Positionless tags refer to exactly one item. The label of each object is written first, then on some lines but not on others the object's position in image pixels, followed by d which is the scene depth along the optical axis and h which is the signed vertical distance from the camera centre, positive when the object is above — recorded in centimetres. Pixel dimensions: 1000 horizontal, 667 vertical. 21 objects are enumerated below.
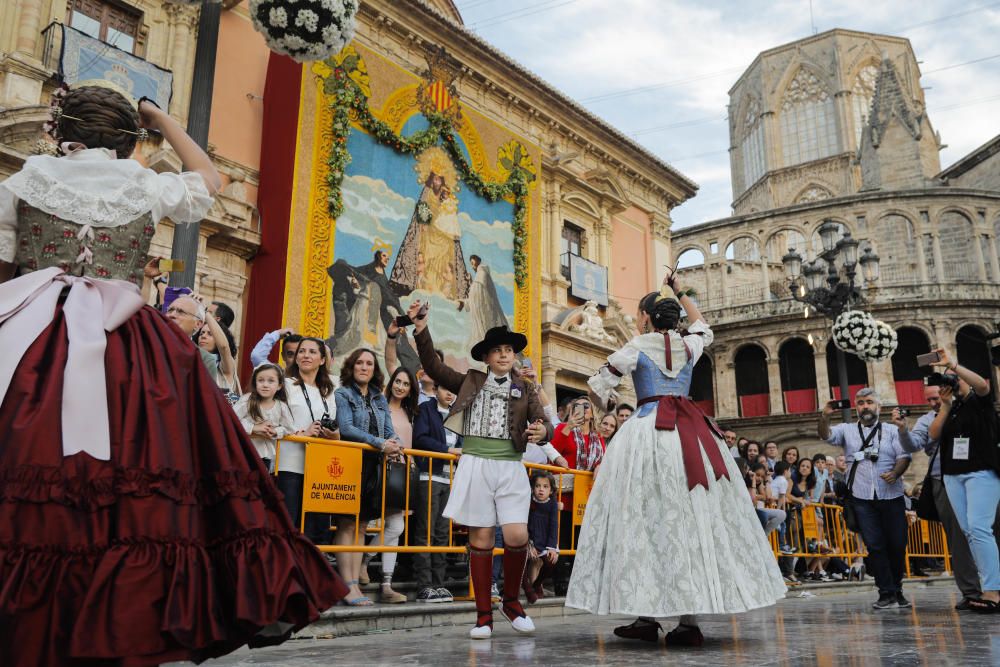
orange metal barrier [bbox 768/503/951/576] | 1084 -25
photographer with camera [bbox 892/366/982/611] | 656 +18
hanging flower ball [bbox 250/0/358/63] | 601 +371
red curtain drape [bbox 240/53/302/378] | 1318 +540
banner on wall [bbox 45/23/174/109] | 1145 +667
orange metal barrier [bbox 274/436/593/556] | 563 -2
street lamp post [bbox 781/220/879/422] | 1322 +413
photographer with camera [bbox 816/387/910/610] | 682 +19
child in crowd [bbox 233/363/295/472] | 553 +79
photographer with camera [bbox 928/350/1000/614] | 621 +46
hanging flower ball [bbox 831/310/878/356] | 1094 +257
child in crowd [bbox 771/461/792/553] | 1041 +41
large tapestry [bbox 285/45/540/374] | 1369 +590
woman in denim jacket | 584 +78
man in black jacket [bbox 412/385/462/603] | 643 +15
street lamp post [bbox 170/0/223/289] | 574 +310
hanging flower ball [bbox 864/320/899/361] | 1094 +237
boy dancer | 490 +43
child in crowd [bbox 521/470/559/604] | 702 -9
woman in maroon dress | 195 +12
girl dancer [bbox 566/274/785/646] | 411 -2
